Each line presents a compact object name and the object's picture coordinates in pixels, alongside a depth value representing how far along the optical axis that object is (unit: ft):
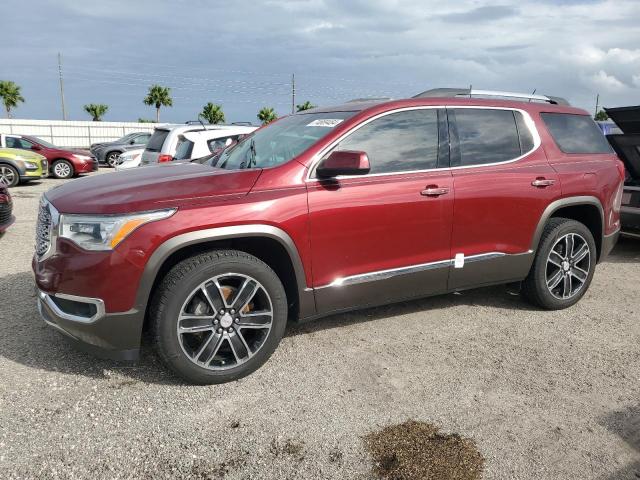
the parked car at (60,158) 53.11
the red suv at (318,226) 9.91
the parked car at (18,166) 45.21
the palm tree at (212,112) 211.74
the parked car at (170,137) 28.28
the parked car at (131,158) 39.90
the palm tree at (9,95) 204.85
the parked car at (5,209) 22.82
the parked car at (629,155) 21.76
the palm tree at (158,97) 231.30
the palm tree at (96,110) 219.82
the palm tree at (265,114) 200.97
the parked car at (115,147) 75.25
